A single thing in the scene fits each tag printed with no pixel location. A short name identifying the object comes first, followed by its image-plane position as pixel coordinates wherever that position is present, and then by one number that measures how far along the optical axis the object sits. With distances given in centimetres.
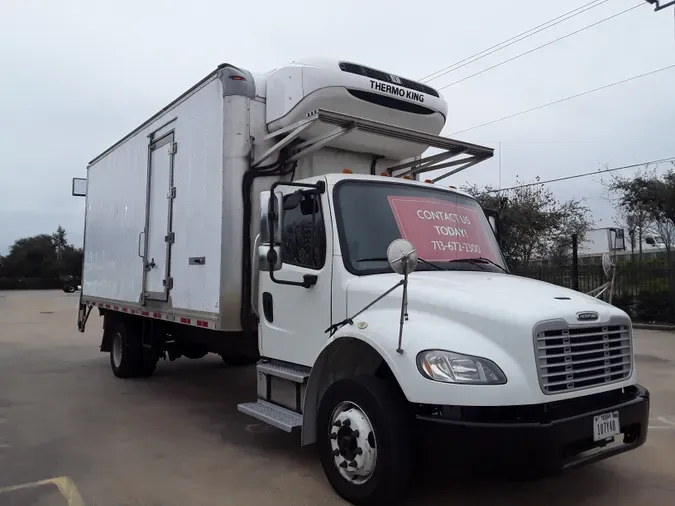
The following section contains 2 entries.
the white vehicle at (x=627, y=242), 2855
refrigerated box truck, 346
